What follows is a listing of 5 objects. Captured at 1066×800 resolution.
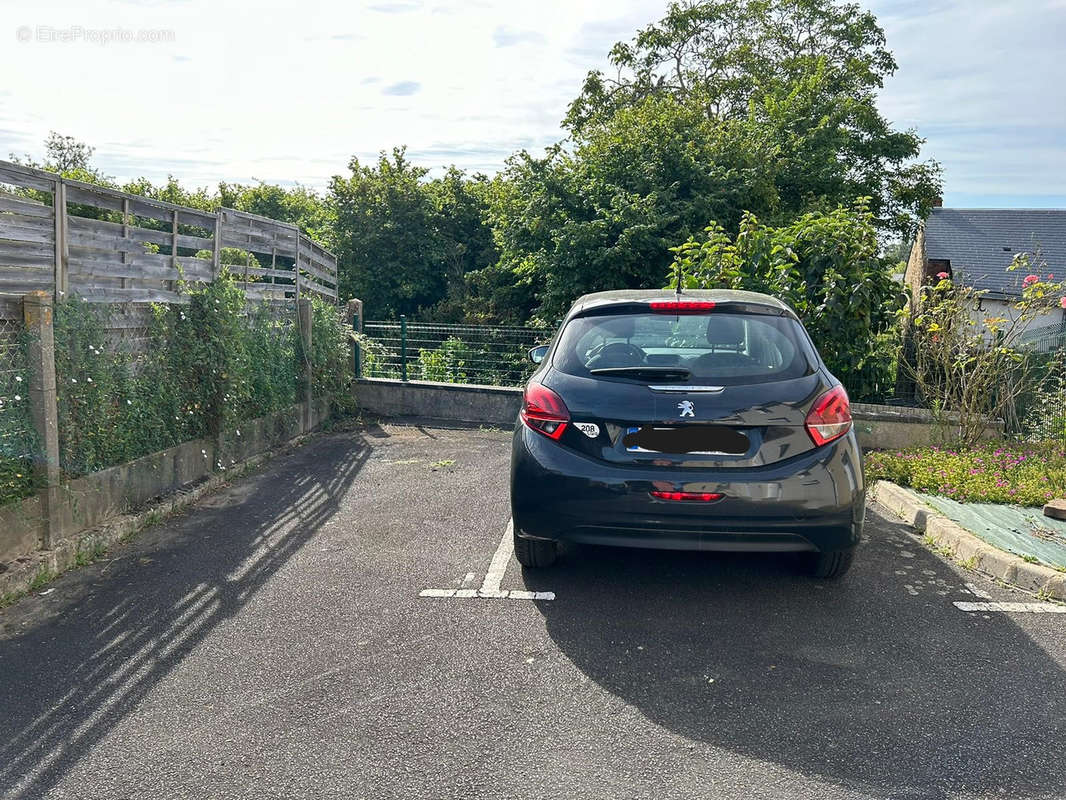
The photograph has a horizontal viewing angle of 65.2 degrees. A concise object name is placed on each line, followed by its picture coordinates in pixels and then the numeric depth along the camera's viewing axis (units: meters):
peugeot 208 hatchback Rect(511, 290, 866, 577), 4.12
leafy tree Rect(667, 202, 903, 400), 9.16
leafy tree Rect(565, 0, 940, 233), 29.95
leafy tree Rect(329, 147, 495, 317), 29.81
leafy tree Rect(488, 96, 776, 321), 18.31
